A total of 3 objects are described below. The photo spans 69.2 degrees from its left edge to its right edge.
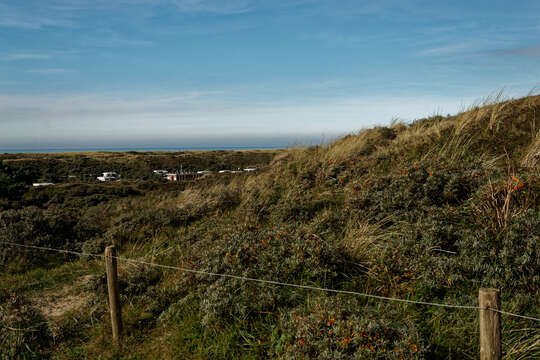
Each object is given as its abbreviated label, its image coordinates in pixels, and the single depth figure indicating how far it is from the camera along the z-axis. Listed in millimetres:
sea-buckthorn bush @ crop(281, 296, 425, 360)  3404
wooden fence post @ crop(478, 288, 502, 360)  2762
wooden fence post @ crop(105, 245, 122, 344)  4969
